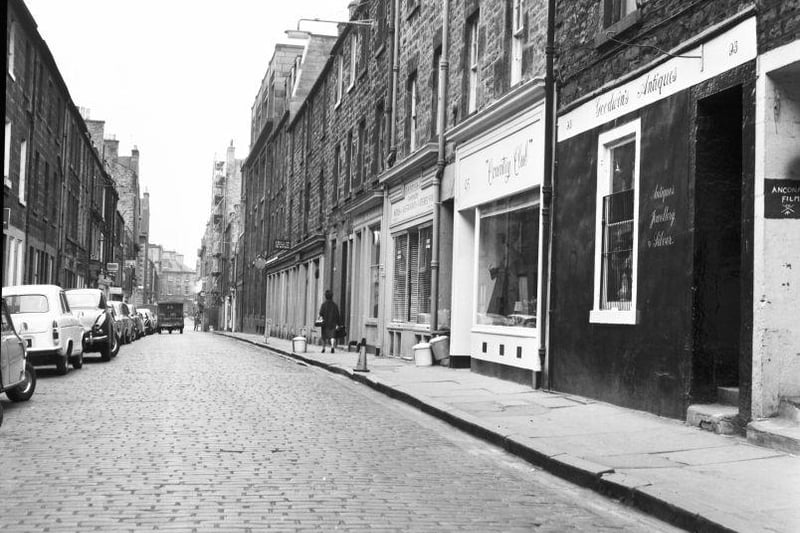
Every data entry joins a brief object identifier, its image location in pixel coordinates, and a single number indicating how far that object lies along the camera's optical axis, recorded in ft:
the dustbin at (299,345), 82.64
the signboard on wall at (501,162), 44.60
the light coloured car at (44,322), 50.96
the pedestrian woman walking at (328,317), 83.41
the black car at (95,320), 68.69
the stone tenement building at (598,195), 26.94
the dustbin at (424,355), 59.16
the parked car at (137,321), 126.81
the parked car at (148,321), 170.50
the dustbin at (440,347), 58.39
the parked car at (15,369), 34.27
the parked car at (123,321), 97.56
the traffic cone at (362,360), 54.85
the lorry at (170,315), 239.91
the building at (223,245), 255.09
